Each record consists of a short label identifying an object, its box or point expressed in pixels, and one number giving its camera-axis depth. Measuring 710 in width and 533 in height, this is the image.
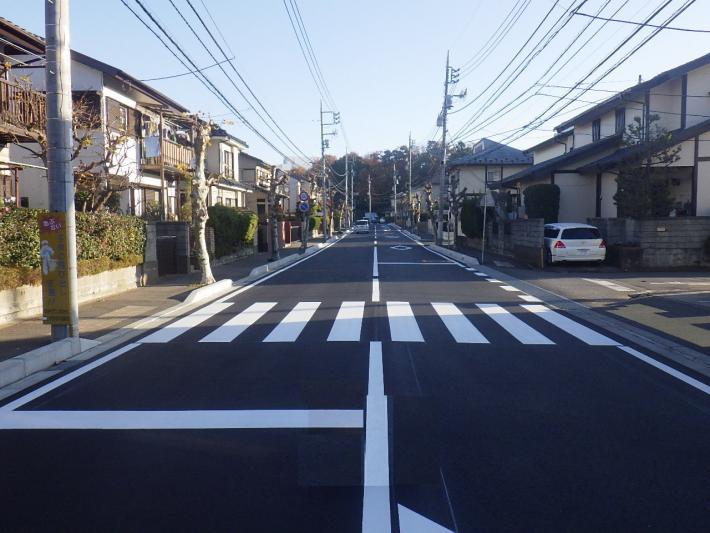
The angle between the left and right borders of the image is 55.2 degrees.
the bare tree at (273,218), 30.75
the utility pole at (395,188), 105.35
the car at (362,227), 75.69
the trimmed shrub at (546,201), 31.78
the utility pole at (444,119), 41.69
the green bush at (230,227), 27.53
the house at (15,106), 17.06
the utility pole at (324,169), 57.44
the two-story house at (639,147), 24.94
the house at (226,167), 41.34
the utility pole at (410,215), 84.77
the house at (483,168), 52.88
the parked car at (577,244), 23.08
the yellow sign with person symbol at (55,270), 9.95
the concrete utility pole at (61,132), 9.80
